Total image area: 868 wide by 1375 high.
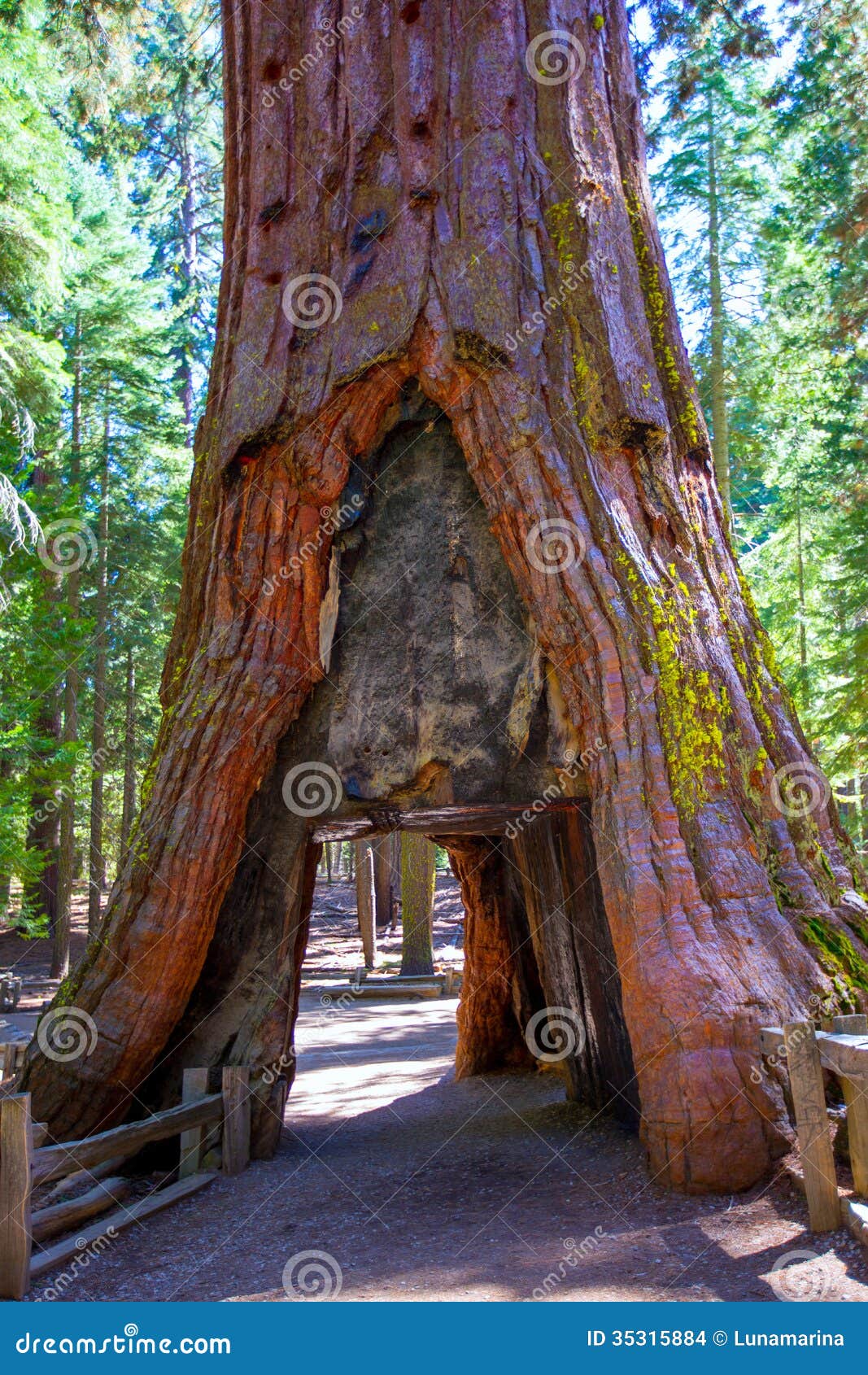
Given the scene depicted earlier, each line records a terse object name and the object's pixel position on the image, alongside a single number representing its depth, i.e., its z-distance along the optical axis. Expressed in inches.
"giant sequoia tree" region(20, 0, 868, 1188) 259.6
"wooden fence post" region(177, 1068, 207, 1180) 267.7
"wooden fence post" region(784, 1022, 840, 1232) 185.9
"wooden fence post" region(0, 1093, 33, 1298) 182.1
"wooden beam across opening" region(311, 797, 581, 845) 297.7
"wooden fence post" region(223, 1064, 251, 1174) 275.1
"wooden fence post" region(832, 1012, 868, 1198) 183.9
